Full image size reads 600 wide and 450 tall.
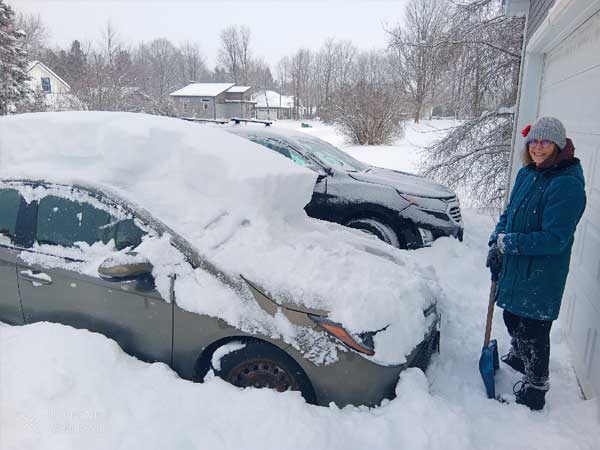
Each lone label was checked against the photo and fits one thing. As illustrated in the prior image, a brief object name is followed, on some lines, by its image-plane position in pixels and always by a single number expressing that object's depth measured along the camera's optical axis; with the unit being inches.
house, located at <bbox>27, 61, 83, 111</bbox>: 794.2
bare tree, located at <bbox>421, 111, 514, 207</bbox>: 357.1
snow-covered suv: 220.1
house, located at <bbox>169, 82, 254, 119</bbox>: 2263.8
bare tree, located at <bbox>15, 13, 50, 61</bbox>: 1833.2
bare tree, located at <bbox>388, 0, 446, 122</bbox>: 396.8
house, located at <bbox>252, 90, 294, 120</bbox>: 2645.2
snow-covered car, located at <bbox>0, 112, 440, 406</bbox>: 100.7
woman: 100.4
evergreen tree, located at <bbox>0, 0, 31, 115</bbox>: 789.9
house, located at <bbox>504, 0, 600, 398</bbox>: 123.6
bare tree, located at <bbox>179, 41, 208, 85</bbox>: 3336.6
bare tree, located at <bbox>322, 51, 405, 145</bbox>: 910.4
